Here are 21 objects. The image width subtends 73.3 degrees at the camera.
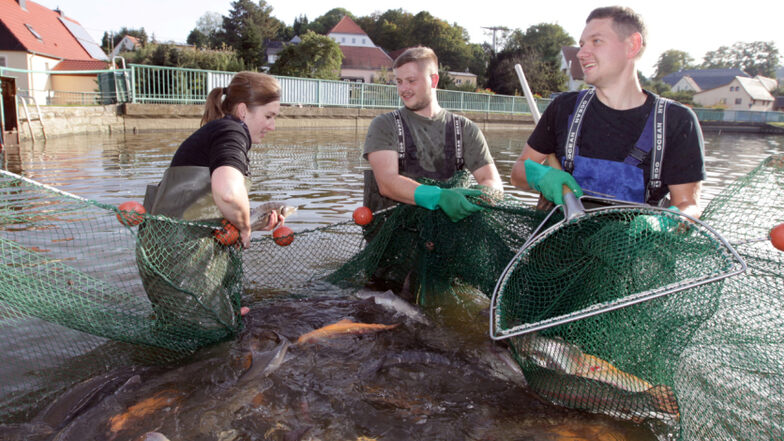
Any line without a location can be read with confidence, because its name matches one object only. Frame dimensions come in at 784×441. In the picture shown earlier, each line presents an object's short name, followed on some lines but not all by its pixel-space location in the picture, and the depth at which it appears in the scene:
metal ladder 14.26
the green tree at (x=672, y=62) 137.88
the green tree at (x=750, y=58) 123.94
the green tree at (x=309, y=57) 37.81
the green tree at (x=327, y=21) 122.44
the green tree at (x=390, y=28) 91.75
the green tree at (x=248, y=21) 76.34
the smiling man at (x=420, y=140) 4.53
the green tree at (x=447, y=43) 79.38
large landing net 2.74
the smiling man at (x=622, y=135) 3.30
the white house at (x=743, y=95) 86.88
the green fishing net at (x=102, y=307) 2.95
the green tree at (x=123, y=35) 89.96
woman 3.27
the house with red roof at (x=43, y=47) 36.12
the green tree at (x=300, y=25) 118.69
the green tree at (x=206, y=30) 91.88
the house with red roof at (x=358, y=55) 74.81
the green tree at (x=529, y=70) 54.44
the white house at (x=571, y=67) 77.38
